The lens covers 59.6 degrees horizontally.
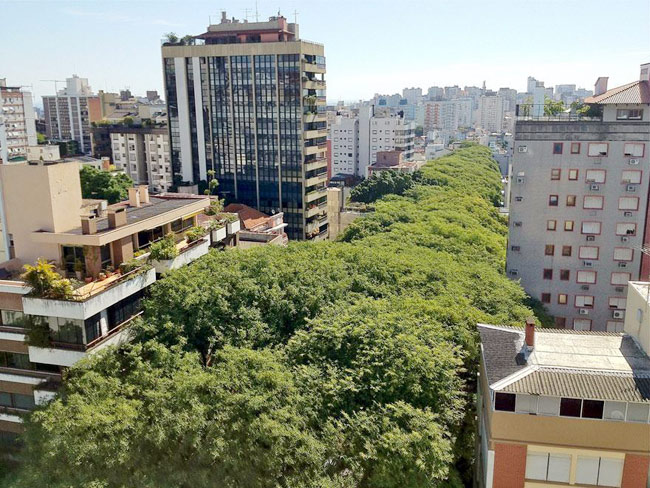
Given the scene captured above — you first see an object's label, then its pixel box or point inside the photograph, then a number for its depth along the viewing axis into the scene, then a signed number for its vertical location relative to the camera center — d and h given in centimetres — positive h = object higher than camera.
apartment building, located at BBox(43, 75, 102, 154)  14612 +316
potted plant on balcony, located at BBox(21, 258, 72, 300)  2642 -712
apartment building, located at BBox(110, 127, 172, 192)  10025 -475
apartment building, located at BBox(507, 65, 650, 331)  4256 -660
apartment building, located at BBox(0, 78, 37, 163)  12165 +224
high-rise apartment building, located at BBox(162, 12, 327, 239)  6906 +138
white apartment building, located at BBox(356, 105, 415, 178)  14586 -303
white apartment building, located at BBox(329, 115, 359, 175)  15025 -562
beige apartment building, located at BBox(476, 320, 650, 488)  2078 -1102
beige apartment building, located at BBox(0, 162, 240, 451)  2717 -769
